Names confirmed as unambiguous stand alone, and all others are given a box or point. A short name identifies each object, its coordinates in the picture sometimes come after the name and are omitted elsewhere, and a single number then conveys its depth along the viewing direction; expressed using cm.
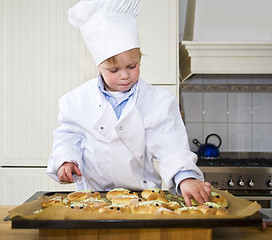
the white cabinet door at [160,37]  208
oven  197
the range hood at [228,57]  204
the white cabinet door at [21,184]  210
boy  113
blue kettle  229
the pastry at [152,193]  101
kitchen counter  84
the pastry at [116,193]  103
